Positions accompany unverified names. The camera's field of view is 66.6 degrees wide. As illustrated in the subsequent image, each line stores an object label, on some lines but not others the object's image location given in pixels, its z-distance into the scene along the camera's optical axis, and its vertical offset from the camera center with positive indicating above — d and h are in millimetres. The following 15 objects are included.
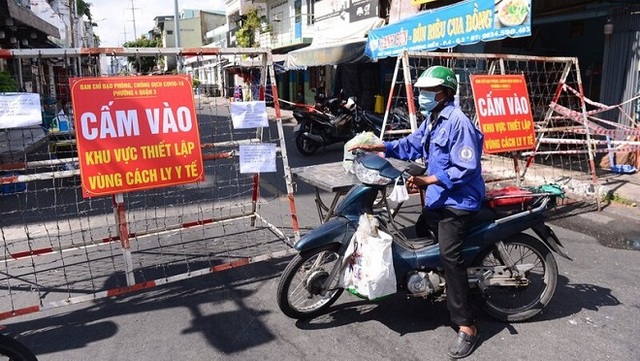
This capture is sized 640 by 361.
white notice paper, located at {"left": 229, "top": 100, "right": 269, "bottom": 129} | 4215 -236
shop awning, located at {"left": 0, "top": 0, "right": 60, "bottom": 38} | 11148 +1927
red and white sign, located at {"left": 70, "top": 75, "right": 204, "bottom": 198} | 3582 -334
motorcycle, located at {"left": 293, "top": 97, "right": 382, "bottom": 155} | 11188 -910
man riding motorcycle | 3041 -618
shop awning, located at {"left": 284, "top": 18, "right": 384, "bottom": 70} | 12602 +983
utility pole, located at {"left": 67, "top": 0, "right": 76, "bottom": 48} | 34478 +4485
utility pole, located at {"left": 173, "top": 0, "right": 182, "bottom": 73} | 24984 +3596
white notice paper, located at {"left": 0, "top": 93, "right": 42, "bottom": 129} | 3387 -134
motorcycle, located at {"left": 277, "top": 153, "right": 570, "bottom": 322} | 3301 -1171
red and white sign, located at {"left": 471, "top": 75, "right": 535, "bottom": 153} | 5602 -339
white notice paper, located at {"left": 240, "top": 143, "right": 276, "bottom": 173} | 4285 -621
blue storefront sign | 7184 +966
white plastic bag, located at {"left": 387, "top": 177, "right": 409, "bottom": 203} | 3018 -665
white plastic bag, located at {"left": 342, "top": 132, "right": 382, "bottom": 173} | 3641 -418
